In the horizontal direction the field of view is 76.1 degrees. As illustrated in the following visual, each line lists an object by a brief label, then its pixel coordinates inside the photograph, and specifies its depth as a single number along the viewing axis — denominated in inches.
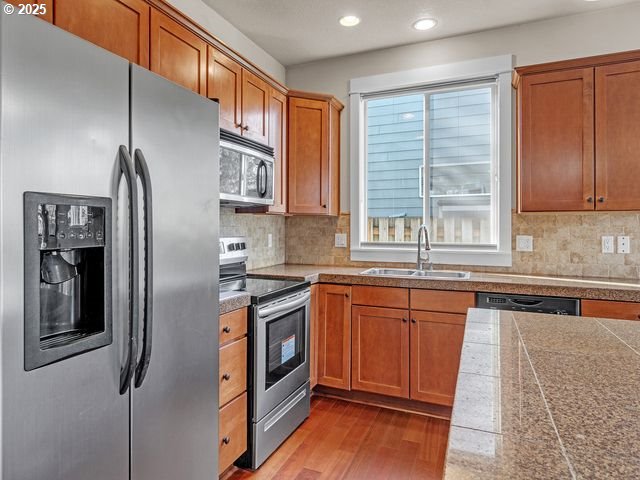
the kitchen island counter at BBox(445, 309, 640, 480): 21.2
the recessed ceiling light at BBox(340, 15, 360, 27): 109.7
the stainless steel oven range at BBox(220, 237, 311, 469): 80.0
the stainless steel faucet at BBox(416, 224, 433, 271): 119.0
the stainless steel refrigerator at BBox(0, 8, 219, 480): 36.1
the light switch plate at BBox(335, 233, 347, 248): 136.2
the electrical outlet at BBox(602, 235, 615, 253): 106.2
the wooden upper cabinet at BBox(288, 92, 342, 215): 123.3
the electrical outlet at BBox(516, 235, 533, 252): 113.9
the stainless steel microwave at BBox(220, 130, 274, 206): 81.7
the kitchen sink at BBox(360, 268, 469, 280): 117.2
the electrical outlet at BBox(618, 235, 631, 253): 105.0
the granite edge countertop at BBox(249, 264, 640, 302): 87.8
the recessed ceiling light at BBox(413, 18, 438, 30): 111.3
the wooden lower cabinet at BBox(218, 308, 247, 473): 71.9
